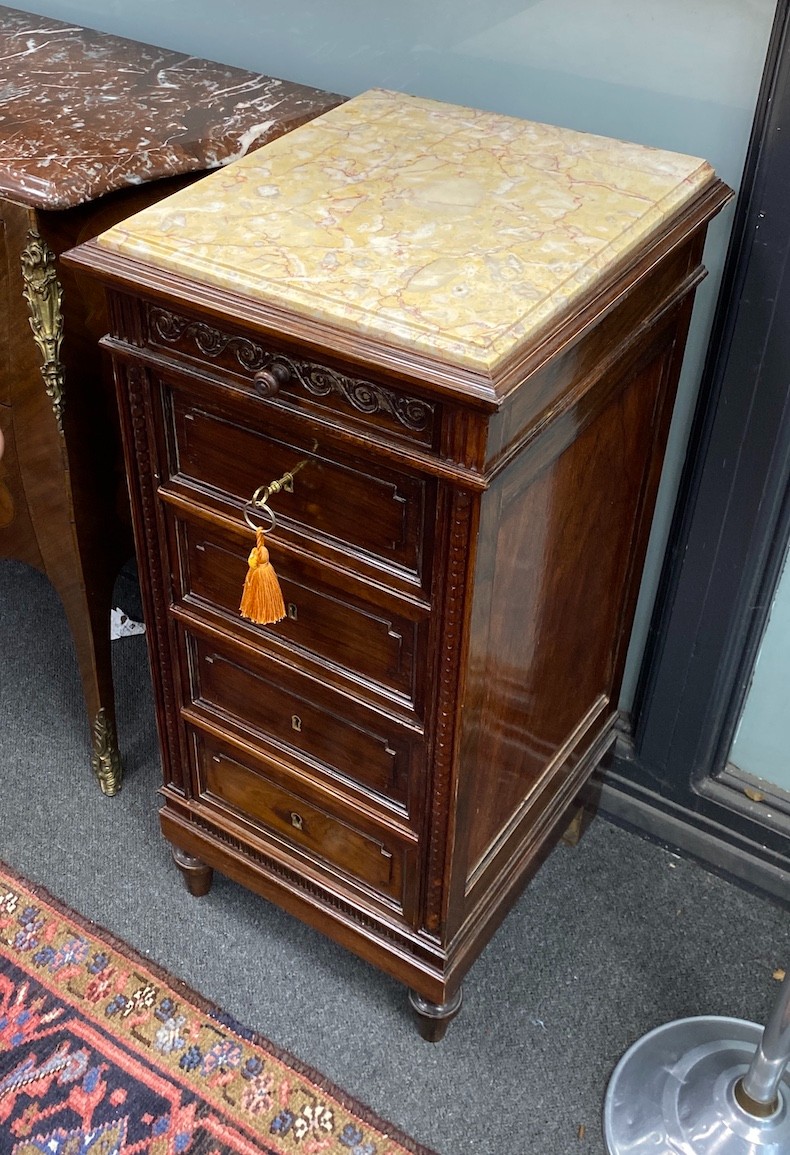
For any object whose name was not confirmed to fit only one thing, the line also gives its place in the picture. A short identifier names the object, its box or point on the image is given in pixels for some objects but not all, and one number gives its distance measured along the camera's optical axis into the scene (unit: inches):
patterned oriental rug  45.0
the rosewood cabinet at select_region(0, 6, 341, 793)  41.0
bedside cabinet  30.8
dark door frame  40.3
